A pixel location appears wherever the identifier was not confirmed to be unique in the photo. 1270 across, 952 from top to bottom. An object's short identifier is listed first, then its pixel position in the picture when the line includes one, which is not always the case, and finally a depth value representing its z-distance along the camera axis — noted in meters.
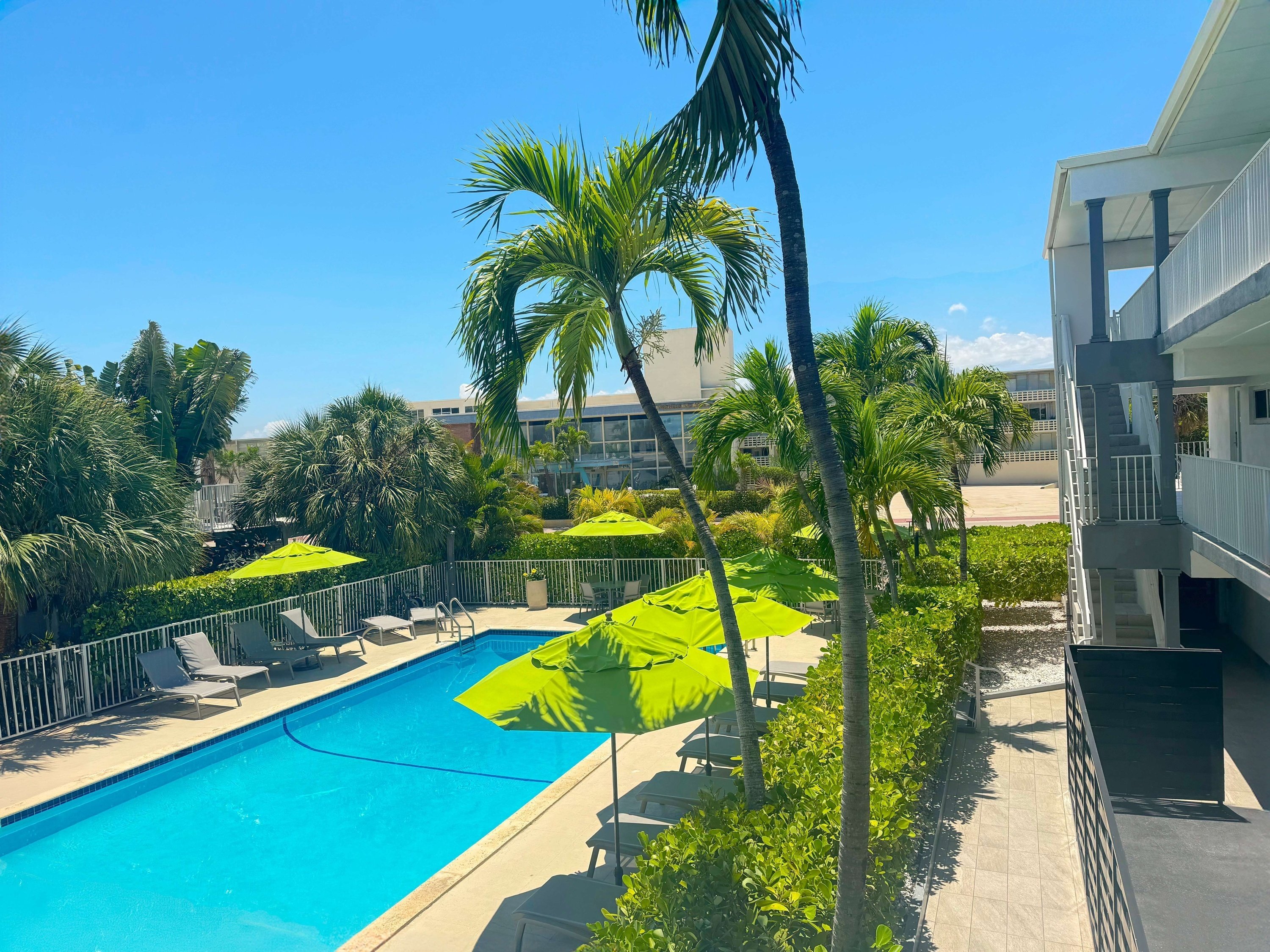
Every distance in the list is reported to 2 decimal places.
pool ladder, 15.61
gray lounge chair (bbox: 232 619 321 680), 13.38
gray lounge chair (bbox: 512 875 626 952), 4.71
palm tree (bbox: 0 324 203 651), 10.70
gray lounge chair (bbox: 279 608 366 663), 14.05
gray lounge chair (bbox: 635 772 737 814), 6.53
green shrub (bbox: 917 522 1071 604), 15.55
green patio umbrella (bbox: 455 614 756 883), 4.92
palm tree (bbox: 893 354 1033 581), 14.31
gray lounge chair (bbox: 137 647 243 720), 11.27
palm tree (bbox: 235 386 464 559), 17.53
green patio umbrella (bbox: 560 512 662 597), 15.95
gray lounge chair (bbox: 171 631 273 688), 12.06
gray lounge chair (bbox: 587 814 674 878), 5.95
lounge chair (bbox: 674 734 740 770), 7.63
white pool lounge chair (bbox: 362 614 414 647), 15.59
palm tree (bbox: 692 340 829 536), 7.86
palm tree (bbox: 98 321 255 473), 25.22
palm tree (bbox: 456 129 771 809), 4.85
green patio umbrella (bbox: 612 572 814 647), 6.87
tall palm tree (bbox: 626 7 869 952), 3.04
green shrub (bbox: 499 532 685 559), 18.88
